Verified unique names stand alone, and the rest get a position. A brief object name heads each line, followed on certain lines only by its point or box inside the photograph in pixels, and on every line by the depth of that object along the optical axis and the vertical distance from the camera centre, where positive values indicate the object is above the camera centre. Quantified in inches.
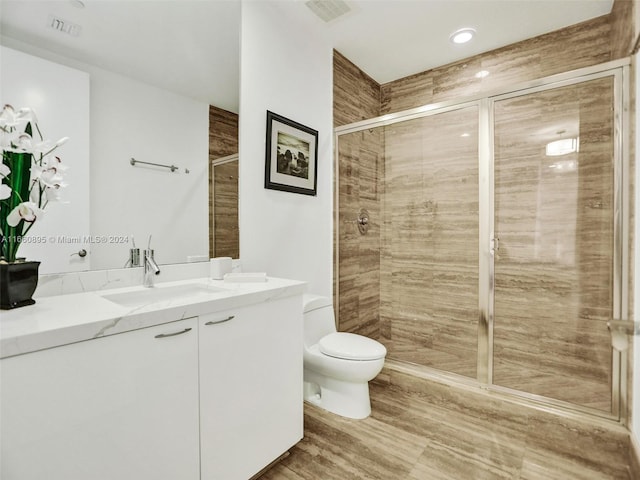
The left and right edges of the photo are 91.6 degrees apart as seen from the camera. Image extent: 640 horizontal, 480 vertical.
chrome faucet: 53.9 -5.6
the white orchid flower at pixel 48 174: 40.4 +8.4
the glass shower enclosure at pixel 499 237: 67.4 +0.5
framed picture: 75.8 +21.7
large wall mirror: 44.6 +20.8
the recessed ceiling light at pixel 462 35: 86.4 +57.7
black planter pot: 36.5 -5.6
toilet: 67.8 -27.5
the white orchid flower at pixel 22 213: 37.6 +3.0
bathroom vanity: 30.2 -17.7
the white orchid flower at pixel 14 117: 36.1 +14.5
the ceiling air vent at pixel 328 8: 76.0 +58.0
